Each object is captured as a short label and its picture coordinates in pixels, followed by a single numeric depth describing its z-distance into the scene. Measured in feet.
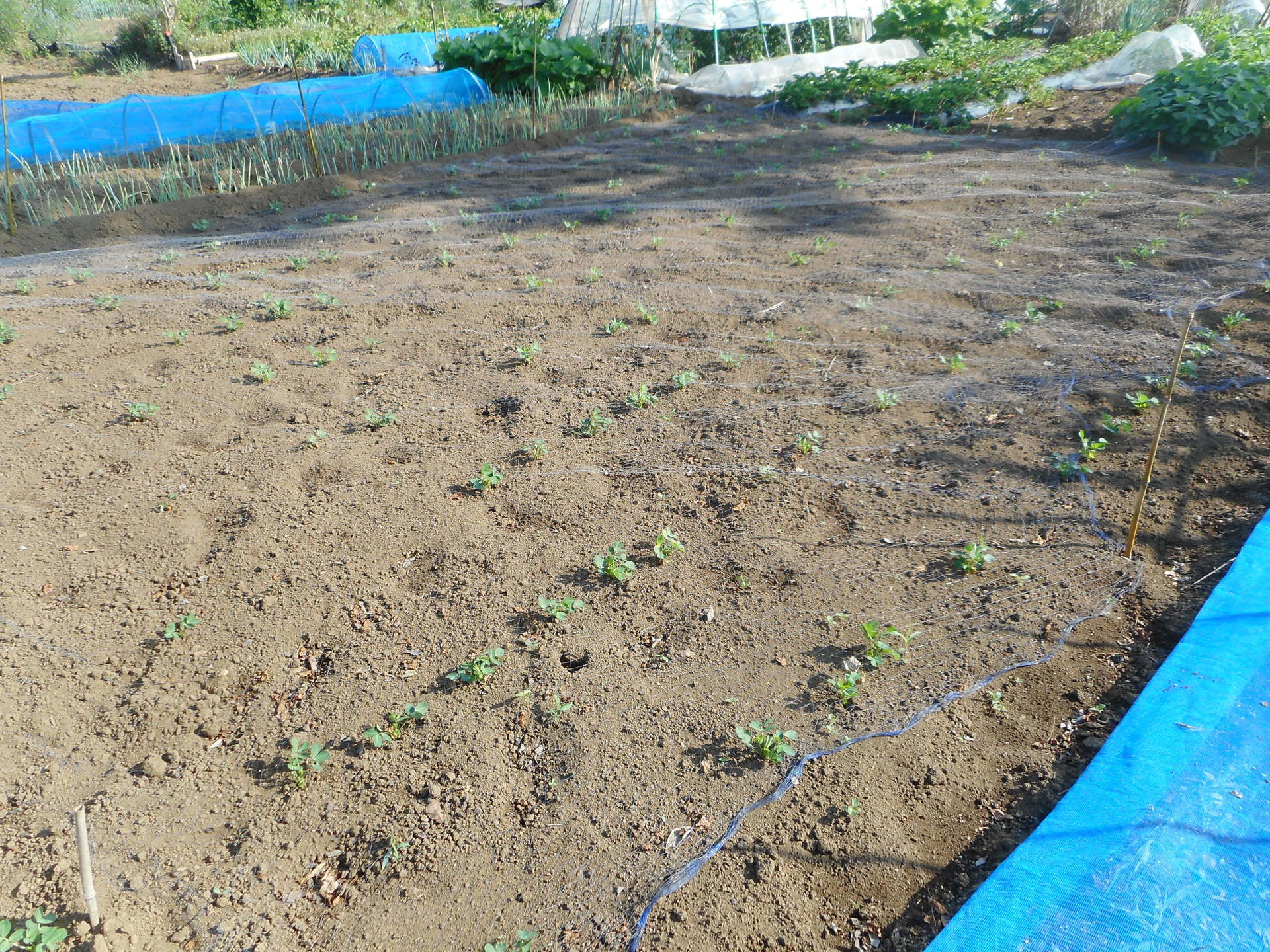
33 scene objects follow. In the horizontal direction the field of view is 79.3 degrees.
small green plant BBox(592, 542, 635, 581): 8.13
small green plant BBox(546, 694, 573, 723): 6.84
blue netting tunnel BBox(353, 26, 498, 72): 43.83
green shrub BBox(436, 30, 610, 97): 30.48
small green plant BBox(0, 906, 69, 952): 5.08
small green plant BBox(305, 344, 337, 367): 12.23
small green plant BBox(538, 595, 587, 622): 7.70
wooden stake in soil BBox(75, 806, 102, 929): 4.71
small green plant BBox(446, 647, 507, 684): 7.09
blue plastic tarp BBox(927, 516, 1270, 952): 5.00
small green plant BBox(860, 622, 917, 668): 7.20
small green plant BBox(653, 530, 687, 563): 8.36
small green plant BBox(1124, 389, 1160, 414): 10.39
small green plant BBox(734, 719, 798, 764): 6.36
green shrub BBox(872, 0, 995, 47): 36.86
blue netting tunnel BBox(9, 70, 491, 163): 23.61
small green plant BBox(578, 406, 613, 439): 10.51
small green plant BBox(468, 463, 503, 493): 9.55
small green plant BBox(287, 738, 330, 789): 6.36
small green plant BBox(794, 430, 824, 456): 10.05
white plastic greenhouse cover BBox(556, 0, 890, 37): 35.78
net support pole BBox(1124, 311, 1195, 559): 7.83
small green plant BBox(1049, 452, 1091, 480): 9.46
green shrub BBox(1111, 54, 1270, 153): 21.02
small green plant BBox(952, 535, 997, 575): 8.16
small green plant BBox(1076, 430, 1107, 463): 9.73
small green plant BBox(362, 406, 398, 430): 10.64
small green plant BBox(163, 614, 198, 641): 7.63
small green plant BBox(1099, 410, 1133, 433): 10.21
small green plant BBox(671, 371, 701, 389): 11.35
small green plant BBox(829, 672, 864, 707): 6.80
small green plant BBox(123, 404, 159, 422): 10.73
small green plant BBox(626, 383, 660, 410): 11.05
